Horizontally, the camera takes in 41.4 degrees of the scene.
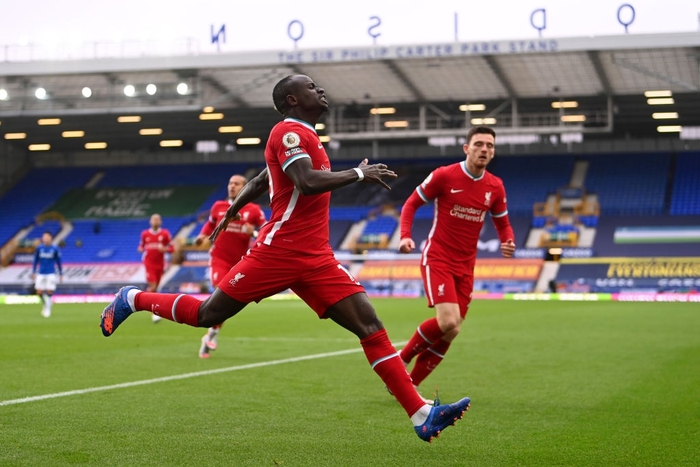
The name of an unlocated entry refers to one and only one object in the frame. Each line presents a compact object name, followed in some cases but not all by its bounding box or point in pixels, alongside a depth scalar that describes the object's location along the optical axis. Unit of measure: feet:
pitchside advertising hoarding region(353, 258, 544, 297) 128.06
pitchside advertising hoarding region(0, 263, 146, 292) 145.47
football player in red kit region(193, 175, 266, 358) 43.65
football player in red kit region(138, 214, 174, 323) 72.90
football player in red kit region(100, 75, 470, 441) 18.56
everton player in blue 75.97
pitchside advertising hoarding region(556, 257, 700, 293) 122.62
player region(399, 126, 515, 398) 27.35
